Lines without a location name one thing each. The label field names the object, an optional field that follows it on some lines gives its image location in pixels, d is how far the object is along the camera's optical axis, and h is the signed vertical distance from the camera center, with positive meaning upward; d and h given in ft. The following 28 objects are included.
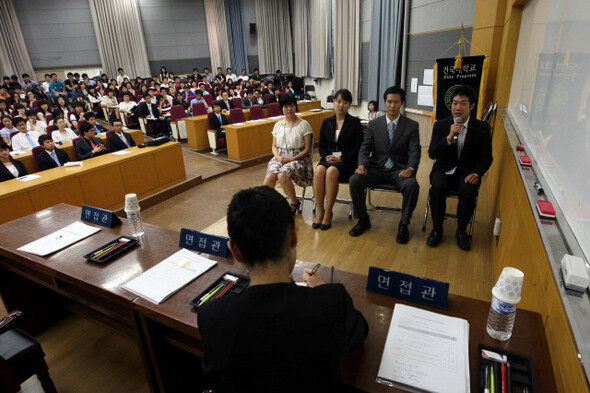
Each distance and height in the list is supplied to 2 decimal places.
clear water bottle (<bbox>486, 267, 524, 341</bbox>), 3.25 -2.18
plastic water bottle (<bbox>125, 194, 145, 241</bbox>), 5.99 -2.27
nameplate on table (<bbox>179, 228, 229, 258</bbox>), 5.33 -2.42
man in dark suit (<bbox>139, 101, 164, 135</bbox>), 24.16 -2.09
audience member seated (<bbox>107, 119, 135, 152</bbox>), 15.02 -2.21
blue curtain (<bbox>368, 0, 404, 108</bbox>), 21.49 +1.61
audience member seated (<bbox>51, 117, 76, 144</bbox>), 16.48 -2.02
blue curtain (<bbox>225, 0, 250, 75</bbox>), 44.16 +5.43
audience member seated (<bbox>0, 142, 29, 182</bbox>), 11.40 -2.43
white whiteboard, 3.61 -0.63
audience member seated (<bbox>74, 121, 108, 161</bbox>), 13.61 -2.19
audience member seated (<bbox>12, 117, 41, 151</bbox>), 16.23 -2.13
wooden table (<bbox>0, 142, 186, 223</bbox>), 10.25 -3.13
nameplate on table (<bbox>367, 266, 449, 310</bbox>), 3.94 -2.45
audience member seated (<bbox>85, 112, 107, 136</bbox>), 15.74 -1.31
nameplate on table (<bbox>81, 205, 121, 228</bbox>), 6.44 -2.36
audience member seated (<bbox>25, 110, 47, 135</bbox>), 18.74 -1.81
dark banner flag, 14.74 -0.51
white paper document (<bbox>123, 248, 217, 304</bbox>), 4.54 -2.58
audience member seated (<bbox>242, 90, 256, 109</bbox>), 26.58 -1.62
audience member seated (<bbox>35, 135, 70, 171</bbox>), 12.39 -2.30
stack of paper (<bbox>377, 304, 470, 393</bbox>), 3.08 -2.62
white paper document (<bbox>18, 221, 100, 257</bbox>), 5.76 -2.51
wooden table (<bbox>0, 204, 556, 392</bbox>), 3.38 -2.62
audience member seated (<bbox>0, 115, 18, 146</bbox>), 17.67 -1.85
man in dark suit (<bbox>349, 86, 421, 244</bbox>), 9.80 -2.53
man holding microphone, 8.84 -2.39
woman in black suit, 10.69 -2.50
